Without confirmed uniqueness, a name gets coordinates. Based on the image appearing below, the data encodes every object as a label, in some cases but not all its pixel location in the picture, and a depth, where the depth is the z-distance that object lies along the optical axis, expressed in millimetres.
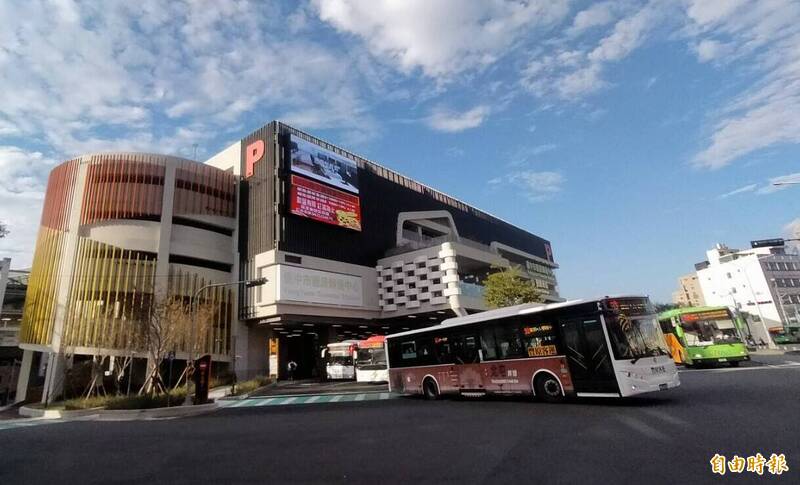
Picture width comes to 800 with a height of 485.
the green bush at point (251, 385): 27188
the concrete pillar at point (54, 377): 29516
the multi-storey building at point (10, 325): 42594
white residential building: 68500
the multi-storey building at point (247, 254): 32844
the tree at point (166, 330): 22359
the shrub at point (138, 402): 17500
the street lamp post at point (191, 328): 18344
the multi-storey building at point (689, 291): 106662
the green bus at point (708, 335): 20797
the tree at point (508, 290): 36250
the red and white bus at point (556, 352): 11141
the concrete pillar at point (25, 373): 35688
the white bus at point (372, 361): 29844
